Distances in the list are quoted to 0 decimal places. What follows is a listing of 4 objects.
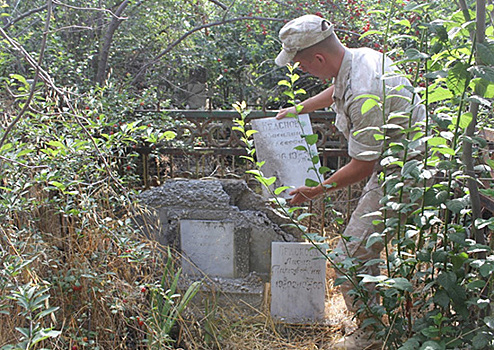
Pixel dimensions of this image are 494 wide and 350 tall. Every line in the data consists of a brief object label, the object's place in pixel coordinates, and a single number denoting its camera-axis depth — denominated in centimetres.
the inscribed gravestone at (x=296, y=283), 332
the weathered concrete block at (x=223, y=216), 338
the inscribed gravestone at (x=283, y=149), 350
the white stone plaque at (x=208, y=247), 338
